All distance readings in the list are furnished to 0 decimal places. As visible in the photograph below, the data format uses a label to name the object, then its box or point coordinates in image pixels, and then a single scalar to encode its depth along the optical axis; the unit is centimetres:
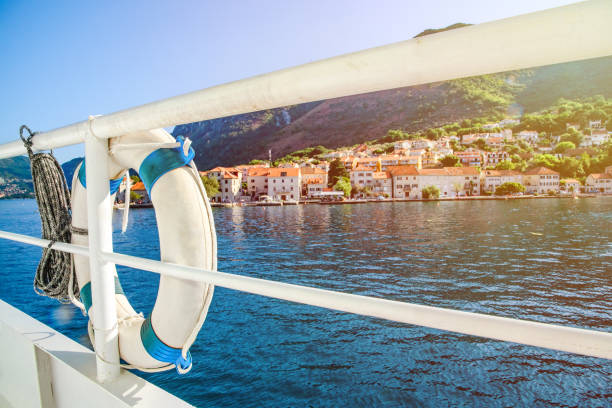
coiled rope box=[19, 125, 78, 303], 95
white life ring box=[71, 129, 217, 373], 68
